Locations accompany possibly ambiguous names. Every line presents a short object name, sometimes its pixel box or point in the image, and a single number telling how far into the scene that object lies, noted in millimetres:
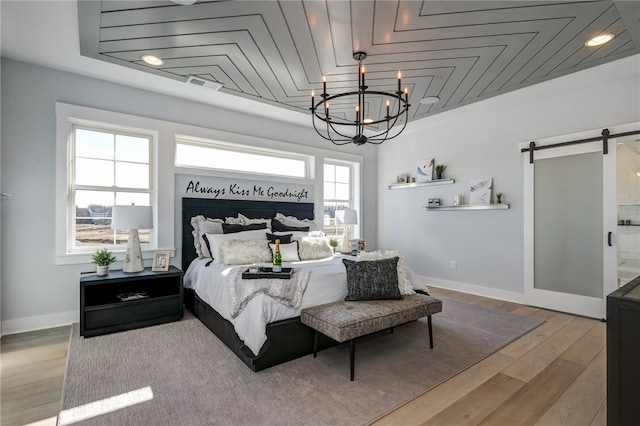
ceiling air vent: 3465
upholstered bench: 2273
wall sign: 4238
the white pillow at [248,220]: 4357
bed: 2422
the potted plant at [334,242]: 4969
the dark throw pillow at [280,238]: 3924
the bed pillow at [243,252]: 3443
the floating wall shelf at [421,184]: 5178
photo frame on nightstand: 3543
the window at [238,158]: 4379
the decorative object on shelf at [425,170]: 5461
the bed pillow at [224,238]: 3656
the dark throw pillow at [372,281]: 2816
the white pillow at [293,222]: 4730
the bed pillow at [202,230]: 3945
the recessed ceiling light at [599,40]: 2578
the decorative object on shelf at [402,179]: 5841
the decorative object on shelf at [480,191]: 4680
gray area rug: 1876
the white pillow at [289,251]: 3752
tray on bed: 2670
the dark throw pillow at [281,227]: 4520
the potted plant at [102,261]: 3230
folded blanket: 2541
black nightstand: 3053
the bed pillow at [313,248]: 3930
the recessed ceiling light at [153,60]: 2961
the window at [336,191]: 5855
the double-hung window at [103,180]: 3570
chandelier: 2695
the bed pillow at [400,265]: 2982
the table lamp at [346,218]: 5026
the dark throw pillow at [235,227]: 4023
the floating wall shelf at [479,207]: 4486
